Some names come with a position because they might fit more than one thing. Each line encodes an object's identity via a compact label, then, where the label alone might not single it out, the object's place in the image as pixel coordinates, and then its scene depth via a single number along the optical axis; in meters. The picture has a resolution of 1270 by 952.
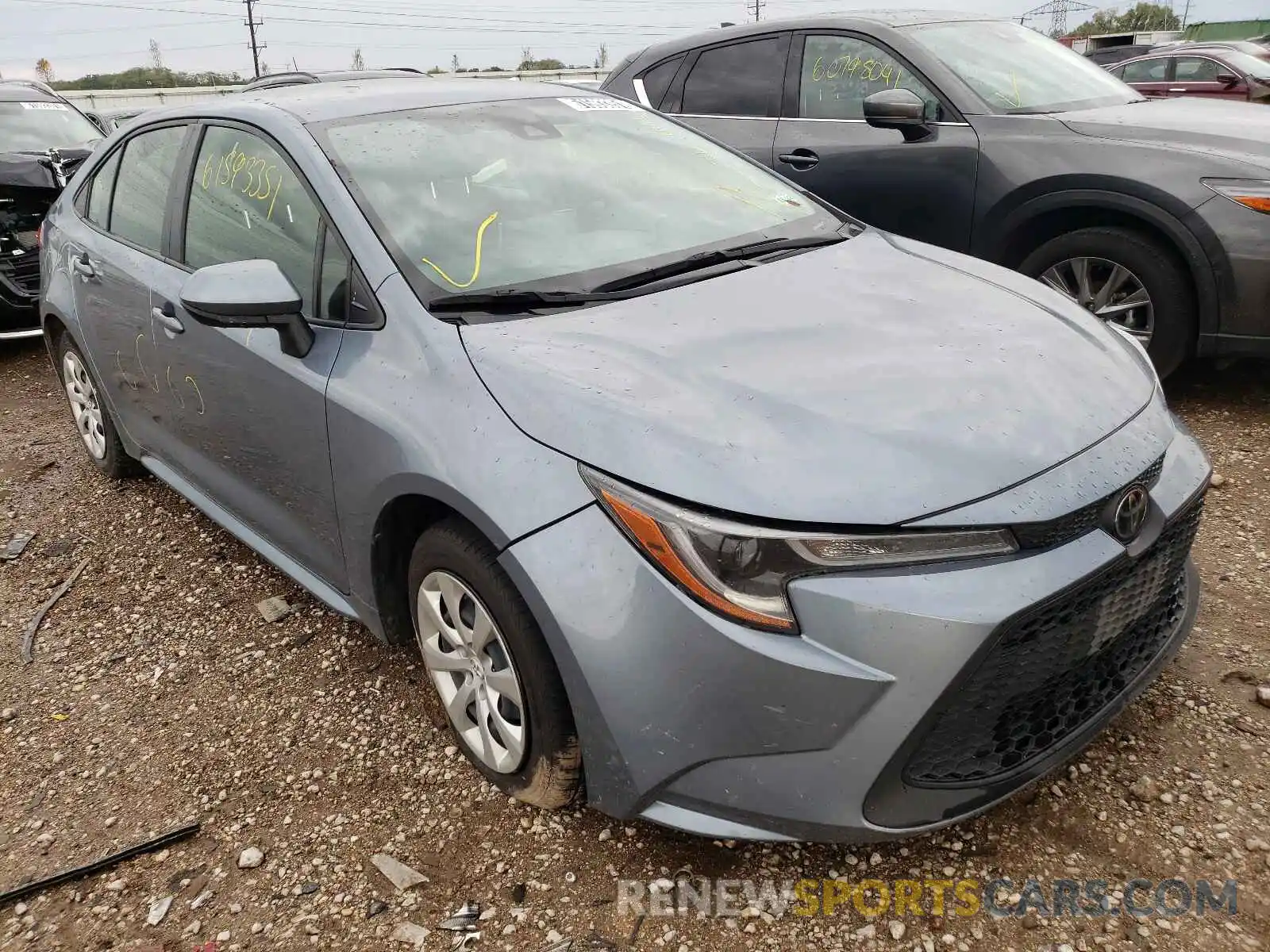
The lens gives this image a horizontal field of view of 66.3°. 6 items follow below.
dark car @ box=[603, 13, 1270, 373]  3.88
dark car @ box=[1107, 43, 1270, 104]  12.09
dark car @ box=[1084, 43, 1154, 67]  17.42
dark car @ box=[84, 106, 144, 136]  8.50
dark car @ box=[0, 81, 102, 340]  6.14
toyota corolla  1.69
